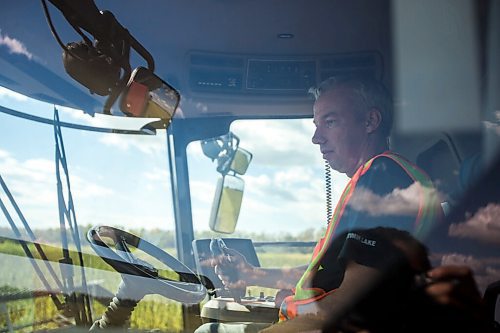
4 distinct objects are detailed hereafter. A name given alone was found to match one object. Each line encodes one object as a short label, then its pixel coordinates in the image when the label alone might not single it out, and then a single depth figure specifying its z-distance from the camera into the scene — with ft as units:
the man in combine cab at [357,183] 4.60
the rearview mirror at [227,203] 5.47
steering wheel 5.83
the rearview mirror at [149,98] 5.82
